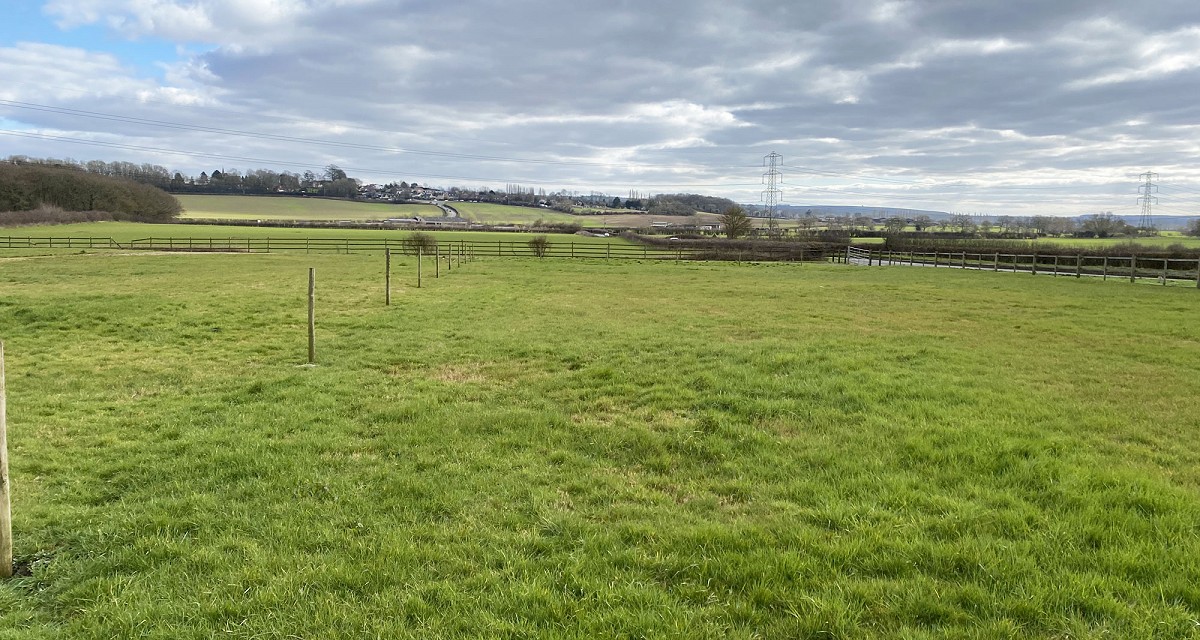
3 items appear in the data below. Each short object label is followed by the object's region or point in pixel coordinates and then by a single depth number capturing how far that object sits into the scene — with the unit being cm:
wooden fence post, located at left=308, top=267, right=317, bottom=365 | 1025
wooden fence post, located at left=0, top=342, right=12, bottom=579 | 381
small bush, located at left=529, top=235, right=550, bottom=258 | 4778
